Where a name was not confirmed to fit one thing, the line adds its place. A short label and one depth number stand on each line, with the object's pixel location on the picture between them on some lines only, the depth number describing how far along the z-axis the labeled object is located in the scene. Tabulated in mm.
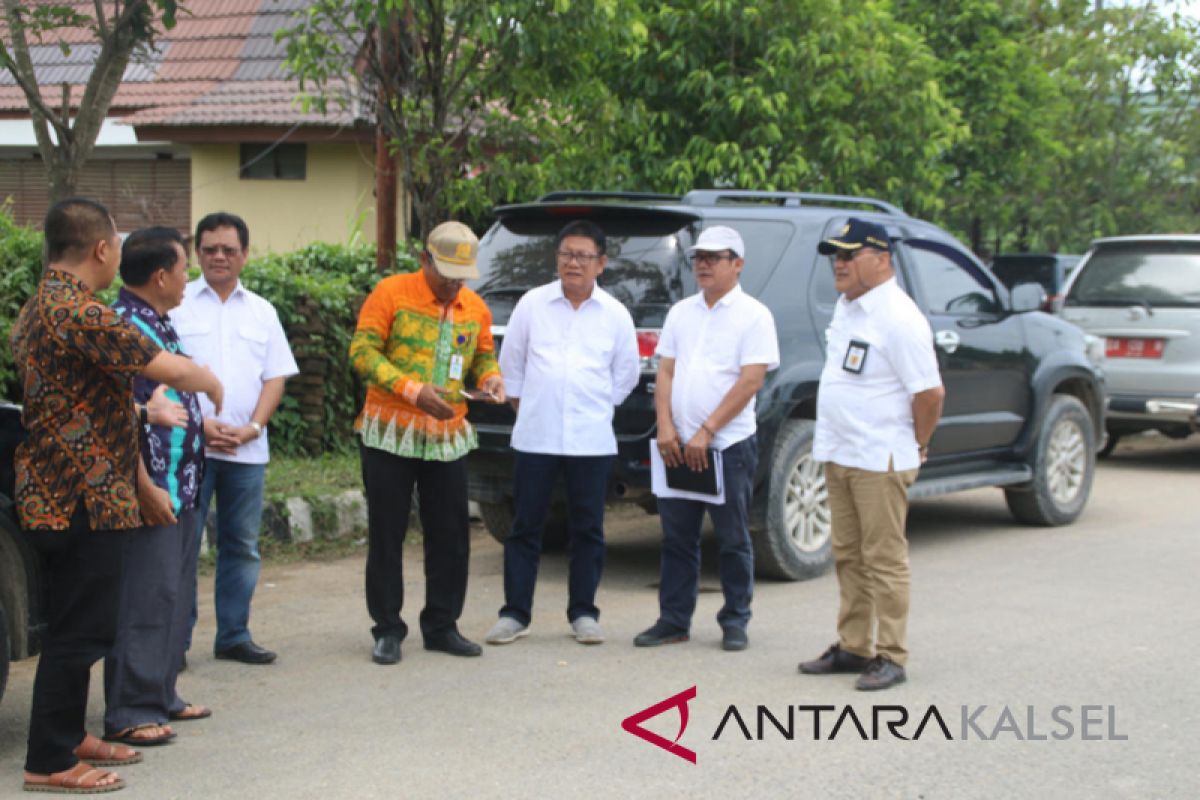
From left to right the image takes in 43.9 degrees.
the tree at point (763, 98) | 11578
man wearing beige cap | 6145
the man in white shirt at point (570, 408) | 6590
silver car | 12406
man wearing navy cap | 5848
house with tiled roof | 16391
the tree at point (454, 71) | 9586
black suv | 7543
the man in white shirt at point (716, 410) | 6520
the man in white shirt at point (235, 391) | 6016
